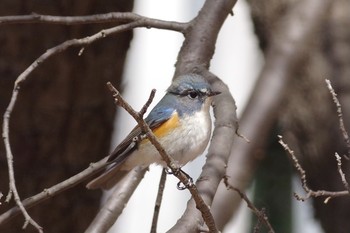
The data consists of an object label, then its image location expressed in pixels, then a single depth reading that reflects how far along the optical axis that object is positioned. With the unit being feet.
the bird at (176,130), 22.04
